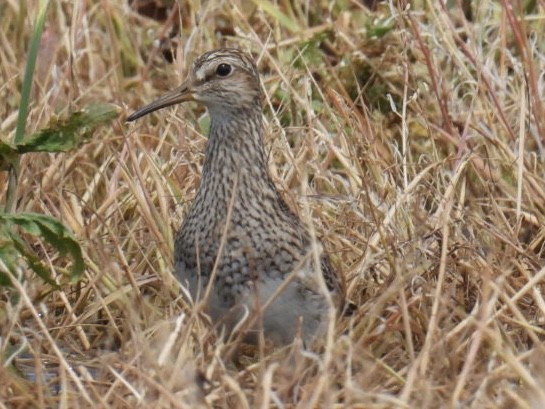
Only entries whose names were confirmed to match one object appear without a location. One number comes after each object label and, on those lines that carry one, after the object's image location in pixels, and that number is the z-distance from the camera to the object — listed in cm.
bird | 885
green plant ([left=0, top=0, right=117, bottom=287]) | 872
